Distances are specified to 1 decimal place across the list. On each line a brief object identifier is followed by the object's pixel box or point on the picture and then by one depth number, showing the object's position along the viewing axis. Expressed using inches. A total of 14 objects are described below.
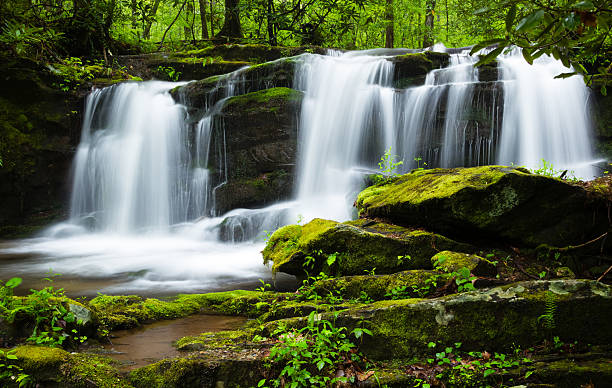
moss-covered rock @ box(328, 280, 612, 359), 99.0
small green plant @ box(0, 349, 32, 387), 89.4
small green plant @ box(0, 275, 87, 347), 111.1
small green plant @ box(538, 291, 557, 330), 99.9
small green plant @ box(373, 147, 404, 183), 308.2
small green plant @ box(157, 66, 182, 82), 502.6
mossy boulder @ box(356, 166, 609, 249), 157.6
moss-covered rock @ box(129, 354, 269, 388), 94.3
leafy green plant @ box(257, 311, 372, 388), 92.2
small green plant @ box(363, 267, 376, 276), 156.5
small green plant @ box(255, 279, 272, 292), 197.8
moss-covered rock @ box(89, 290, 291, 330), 147.6
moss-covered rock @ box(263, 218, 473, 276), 162.9
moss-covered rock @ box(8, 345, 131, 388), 92.1
